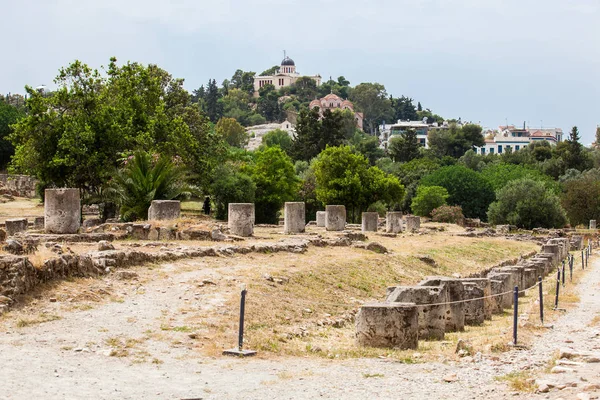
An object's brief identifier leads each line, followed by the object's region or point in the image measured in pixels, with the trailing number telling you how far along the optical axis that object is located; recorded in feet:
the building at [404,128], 601.62
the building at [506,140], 598.34
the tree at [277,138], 434.71
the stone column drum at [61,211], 82.07
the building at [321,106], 643.29
